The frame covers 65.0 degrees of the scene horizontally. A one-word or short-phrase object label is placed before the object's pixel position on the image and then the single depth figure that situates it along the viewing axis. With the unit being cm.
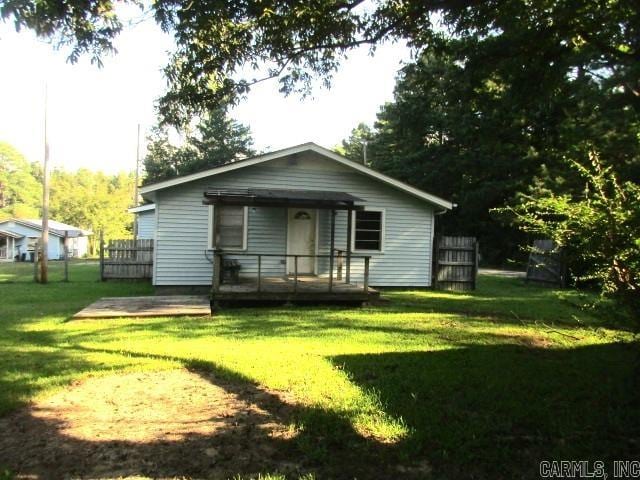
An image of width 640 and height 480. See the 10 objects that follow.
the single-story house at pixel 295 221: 1295
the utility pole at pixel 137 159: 3678
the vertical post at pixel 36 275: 1702
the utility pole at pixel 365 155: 4191
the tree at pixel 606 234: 378
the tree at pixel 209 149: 4478
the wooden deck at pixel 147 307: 921
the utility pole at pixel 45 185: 1827
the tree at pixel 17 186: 6656
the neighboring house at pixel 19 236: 3750
